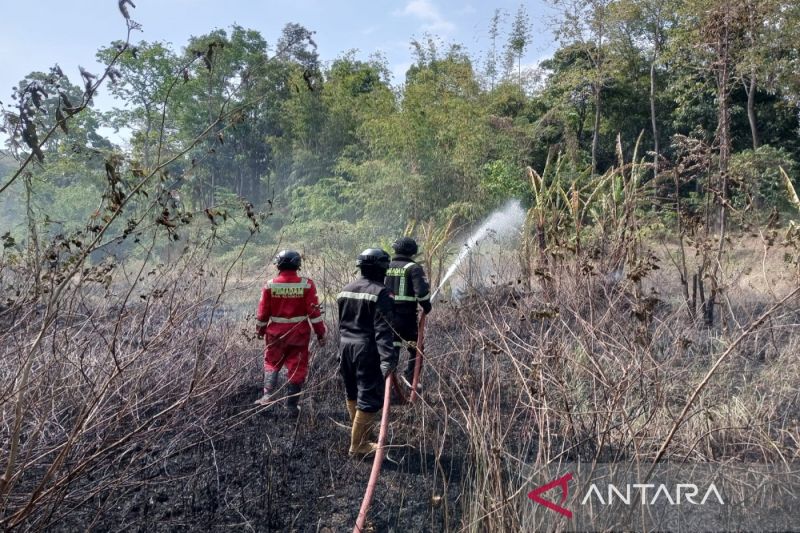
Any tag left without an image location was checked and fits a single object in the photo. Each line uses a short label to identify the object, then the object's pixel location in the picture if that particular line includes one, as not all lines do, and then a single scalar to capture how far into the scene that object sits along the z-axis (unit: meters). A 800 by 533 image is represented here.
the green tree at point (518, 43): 28.16
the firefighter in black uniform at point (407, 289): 5.72
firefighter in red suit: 5.55
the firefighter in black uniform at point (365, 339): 4.60
